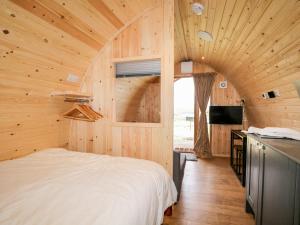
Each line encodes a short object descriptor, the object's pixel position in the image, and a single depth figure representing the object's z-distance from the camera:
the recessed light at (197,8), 2.04
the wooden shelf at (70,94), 2.22
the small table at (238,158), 3.11
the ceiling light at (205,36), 2.81
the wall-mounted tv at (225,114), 4.62
